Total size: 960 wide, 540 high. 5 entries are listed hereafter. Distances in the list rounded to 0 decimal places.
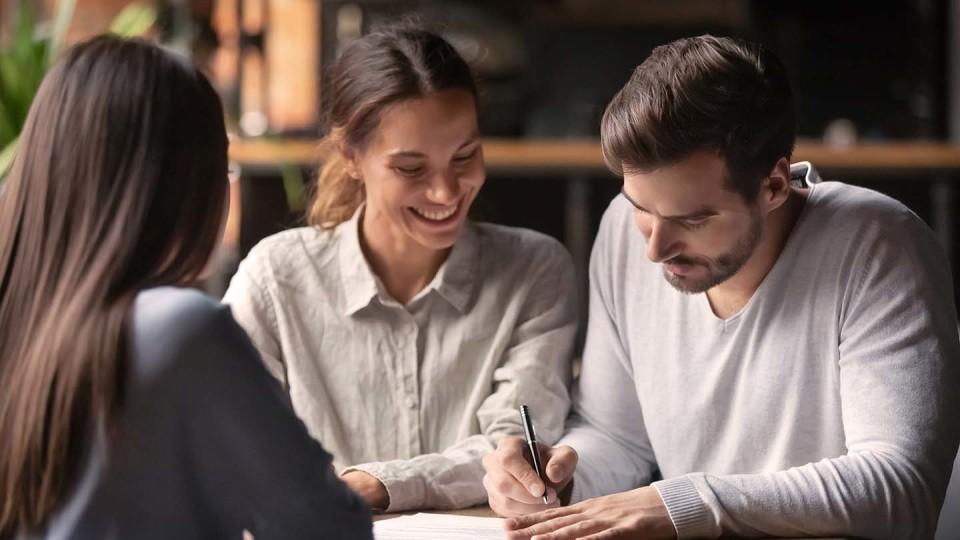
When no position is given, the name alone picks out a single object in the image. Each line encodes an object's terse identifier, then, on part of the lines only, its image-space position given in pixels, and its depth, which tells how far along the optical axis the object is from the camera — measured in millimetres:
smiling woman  2622
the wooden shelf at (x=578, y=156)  5355
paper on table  2282
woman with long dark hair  1968
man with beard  2266
